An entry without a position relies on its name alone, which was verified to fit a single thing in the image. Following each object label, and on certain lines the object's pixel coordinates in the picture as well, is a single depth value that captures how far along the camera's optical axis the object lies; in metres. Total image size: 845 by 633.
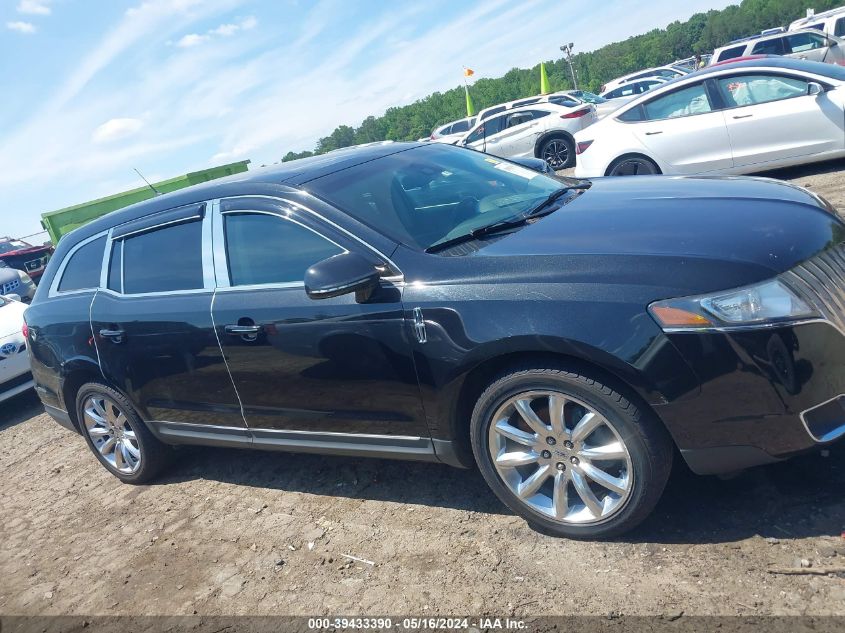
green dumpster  22.83
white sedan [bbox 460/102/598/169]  14.83
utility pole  54.78
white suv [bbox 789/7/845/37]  19.06
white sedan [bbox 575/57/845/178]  7.55
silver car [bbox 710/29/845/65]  15.82
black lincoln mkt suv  2.49
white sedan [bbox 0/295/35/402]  7.21
